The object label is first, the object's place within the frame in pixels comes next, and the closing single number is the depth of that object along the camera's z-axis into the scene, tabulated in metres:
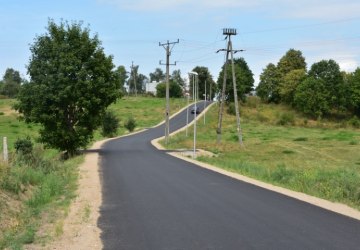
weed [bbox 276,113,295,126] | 98.81
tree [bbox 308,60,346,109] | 107.12
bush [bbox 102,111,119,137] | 70.30
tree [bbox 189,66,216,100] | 146.00
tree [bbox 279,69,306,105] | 112.56
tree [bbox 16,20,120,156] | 35.66
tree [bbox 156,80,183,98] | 153.88
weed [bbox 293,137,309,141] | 64.12
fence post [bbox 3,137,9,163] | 17.91
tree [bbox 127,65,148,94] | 189.45
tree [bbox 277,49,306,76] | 121.88
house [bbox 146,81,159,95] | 195.07
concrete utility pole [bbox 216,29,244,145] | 49.36
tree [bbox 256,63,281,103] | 119.61
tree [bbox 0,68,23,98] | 156.38
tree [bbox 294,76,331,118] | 103.75
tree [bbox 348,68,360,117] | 107.25
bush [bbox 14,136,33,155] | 28.58
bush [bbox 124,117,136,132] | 82.12
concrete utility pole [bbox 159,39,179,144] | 56.00
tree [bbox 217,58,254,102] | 95.22
